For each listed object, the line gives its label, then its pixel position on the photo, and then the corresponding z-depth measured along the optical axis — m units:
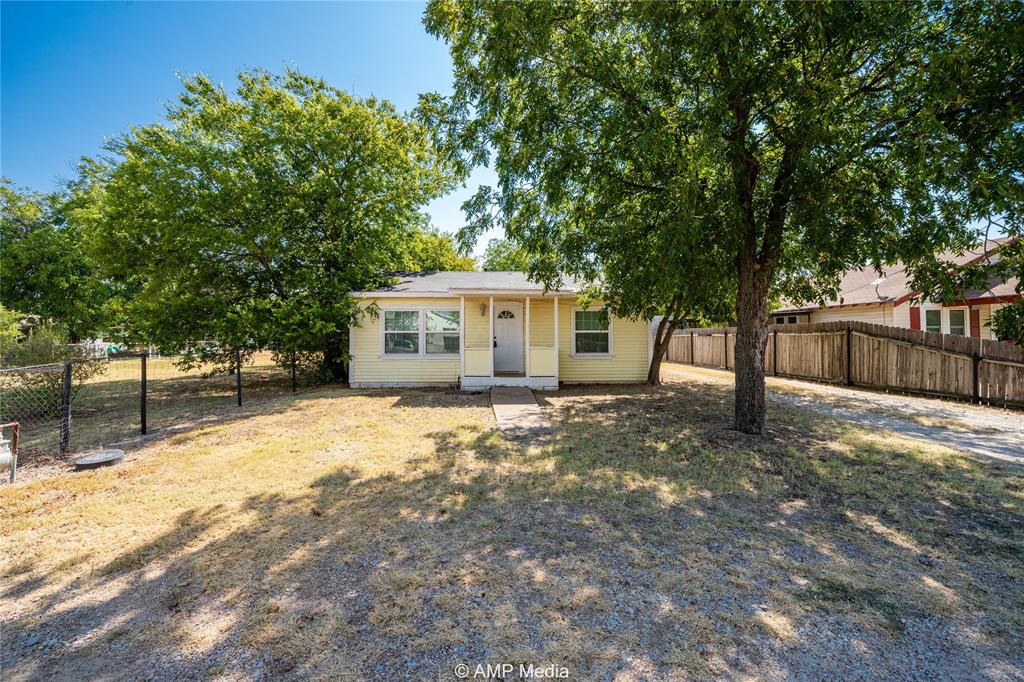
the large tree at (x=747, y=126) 4.53
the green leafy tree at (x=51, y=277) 19.95
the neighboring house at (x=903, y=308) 12.71
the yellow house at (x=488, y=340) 11.77
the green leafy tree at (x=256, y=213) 10.95
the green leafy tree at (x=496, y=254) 33.69
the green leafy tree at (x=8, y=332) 7.99
